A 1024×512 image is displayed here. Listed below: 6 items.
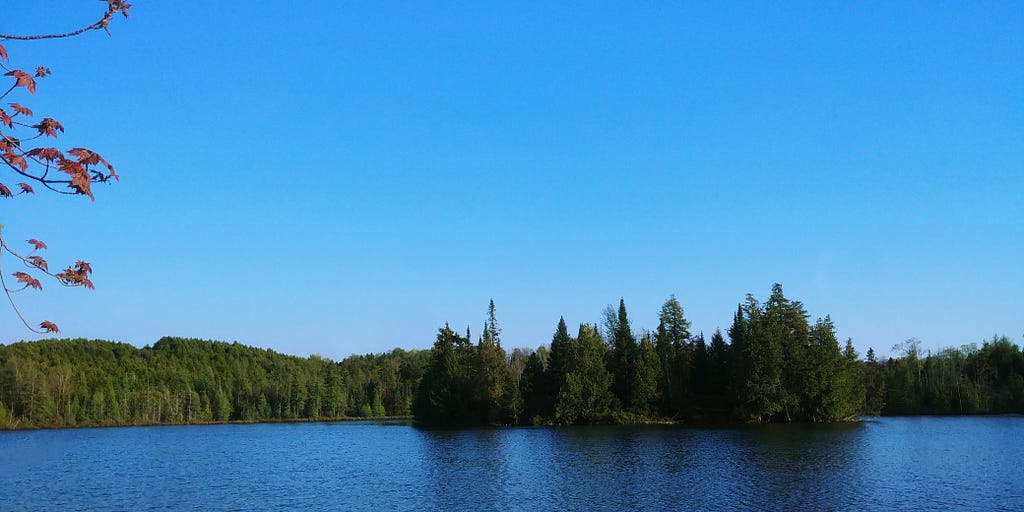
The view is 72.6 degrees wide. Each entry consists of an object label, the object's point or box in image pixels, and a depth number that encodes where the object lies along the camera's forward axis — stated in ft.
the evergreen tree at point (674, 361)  334.03
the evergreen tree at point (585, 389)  322.55
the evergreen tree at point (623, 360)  331.77
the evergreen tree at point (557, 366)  335.47
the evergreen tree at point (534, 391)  346.13
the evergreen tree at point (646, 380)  323.57
